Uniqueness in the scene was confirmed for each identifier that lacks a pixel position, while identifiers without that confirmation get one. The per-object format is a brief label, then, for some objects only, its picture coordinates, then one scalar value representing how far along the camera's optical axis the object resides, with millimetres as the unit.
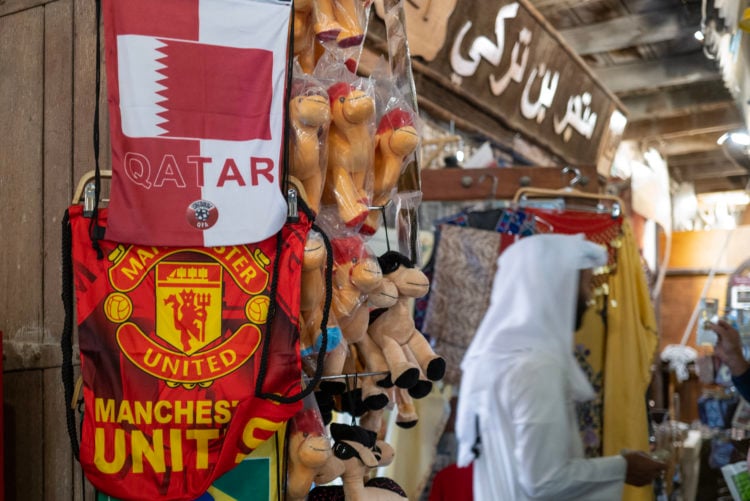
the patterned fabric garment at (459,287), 2850
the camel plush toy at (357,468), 1318
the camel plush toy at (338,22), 1325
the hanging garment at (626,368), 2750
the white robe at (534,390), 2188
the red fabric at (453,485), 2631
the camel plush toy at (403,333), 1361
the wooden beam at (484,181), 2873
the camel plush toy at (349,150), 1275
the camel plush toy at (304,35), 1329
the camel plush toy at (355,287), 1283
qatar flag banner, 1185
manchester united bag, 1165
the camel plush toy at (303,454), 1235
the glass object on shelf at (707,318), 3514
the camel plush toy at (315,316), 1233
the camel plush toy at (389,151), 1358
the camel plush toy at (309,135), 1236
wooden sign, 3414
